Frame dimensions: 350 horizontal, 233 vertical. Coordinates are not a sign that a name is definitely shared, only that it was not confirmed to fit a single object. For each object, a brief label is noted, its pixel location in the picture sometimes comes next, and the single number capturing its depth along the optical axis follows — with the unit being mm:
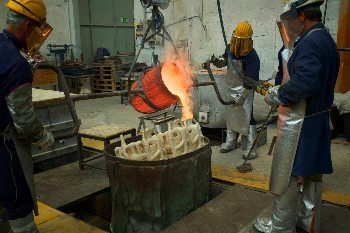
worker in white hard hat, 2176
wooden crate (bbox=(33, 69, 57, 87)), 8156
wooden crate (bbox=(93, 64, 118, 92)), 9750
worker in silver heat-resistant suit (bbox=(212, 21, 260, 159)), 4305
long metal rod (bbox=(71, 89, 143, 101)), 2350
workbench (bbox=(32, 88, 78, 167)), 4219
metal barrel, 2795
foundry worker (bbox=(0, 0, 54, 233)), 2023
